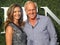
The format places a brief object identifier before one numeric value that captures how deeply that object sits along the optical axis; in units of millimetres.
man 2364
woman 2417
